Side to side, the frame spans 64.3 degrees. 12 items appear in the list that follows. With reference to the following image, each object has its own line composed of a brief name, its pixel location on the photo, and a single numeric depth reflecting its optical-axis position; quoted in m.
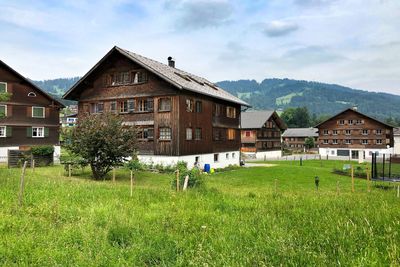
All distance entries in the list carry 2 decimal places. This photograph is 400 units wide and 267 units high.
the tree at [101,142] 23.44
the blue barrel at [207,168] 35.19
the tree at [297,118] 162.00
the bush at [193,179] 16.08
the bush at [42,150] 31.31
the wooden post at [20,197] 9.88
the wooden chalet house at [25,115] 40.94
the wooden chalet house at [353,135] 76.31
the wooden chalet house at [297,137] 114.00
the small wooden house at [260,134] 71.56
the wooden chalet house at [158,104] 31.75
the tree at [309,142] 105.69
